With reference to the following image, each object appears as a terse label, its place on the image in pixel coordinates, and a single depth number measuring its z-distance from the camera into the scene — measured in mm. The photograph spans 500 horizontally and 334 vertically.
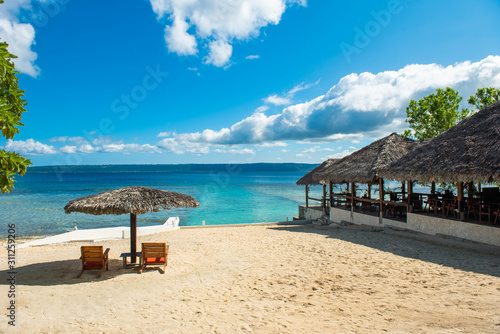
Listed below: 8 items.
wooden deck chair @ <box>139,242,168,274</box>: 6512
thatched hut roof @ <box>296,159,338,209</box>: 16656
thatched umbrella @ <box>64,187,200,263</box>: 6445
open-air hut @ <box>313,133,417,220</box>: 12102
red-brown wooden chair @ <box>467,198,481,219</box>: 9188
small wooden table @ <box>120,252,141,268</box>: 6891
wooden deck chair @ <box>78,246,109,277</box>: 6309
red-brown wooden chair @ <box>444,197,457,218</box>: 9830
